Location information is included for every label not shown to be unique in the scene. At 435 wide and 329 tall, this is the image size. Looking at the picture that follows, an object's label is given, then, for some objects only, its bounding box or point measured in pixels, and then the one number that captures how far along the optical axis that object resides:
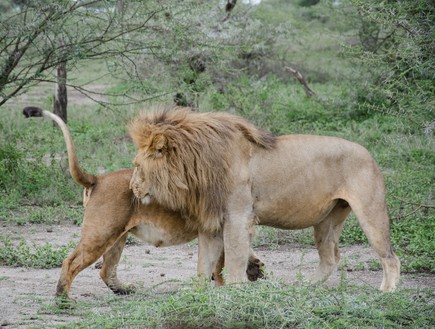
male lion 10.27
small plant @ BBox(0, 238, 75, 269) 12.42
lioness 10.42
